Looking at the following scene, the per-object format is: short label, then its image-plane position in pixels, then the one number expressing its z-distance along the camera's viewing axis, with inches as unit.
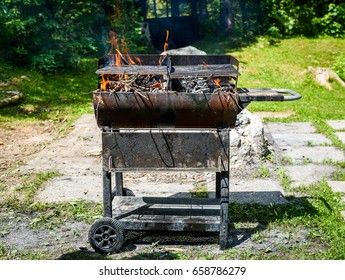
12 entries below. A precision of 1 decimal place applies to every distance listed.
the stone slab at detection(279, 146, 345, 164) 298.4
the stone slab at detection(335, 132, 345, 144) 344.2
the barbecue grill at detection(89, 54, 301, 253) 177.5
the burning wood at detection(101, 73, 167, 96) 181.0
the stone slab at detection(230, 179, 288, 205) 235.6
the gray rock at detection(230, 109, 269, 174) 280.2
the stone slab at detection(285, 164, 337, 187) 262.5
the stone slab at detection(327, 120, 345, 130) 379.9
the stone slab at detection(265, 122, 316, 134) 371.6
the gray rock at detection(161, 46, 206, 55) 561.2
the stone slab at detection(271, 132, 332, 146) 333.7
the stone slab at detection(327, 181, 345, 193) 249.2
